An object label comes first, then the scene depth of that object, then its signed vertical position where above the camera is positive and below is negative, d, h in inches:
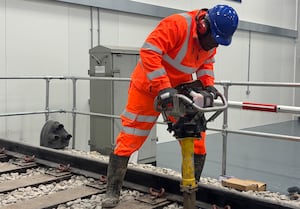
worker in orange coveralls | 104.7 +5.4
